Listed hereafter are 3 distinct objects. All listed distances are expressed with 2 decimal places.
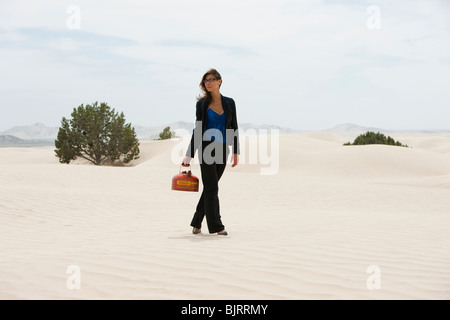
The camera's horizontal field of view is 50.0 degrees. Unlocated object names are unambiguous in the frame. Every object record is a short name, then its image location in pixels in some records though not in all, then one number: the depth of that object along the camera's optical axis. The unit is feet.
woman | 19.57
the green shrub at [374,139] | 116.19
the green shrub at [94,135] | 106.01
